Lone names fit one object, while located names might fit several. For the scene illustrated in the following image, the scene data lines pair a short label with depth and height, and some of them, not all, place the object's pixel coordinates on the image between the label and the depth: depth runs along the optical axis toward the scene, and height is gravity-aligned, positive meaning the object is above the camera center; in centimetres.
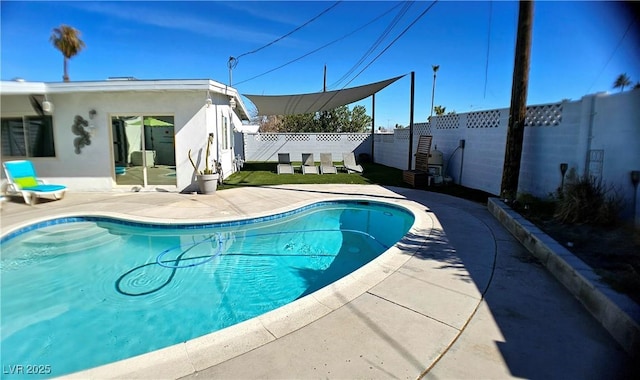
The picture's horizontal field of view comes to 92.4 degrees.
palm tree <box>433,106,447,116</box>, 4202 +650
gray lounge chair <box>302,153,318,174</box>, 1584 -55
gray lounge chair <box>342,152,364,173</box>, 1628 -52
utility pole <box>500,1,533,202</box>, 739 +136
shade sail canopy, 1559 +302
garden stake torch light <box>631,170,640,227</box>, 557 -47
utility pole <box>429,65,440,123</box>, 3104 +866
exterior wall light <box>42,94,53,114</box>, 997 +147
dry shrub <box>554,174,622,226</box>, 566 -86
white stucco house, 1036 +68
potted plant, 1020 -82
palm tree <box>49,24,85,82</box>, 2206 +800
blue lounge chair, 881 -102
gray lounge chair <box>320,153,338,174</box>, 1589 -53
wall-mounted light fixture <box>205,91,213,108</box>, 1048 +181
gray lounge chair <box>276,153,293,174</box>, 1566 -55
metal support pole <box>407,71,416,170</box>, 1402 +195
